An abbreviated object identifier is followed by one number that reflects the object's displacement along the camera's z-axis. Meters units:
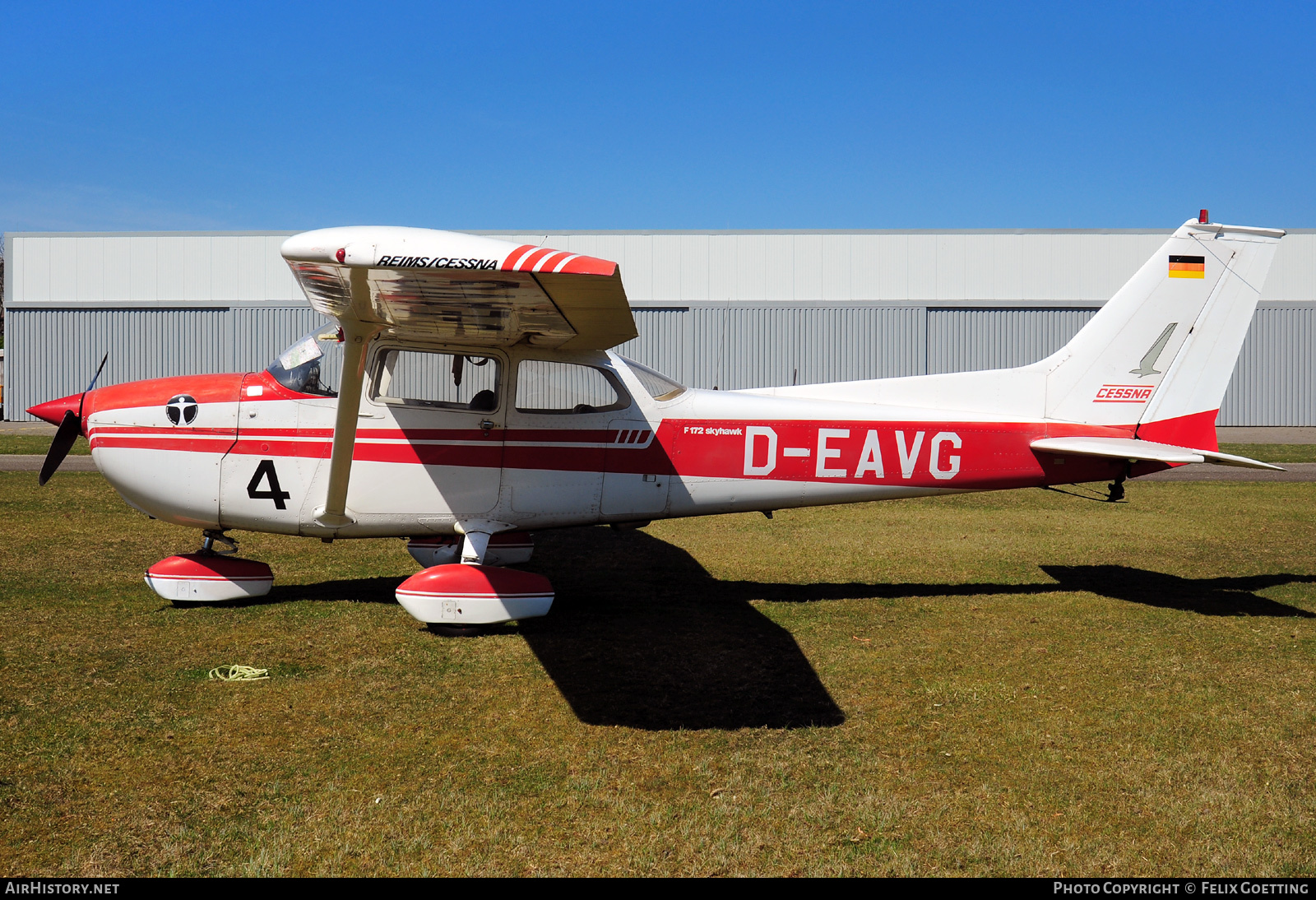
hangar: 28.00
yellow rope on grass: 5.26
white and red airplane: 6.44
